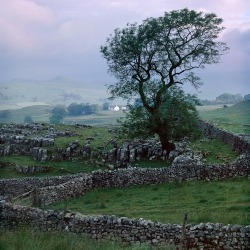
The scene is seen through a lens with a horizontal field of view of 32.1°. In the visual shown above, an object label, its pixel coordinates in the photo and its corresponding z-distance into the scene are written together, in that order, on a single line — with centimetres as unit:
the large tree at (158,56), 4641
